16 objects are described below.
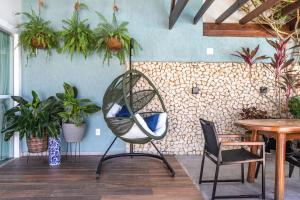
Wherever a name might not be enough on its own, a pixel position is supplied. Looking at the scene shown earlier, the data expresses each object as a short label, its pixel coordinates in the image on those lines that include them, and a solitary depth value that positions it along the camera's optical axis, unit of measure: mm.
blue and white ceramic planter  4168
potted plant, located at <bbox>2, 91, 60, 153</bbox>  4141
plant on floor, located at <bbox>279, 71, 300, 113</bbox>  4551
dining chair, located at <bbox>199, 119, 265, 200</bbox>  2744
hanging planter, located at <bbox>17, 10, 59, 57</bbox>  4469
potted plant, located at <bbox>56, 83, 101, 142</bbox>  4391
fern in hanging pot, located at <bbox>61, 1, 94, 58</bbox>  4531
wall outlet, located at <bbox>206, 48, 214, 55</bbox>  4961
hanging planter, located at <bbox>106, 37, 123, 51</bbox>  4516
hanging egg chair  3543
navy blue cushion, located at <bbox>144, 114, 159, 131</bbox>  3973
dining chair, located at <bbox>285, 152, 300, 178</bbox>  2766
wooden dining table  2691
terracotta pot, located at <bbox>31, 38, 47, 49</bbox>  4473
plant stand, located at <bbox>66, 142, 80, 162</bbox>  4887
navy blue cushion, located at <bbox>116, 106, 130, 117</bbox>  4106
